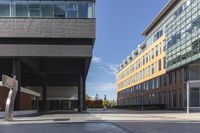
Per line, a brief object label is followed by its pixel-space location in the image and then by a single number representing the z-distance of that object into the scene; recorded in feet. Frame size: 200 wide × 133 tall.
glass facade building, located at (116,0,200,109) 87.48
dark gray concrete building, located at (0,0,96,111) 60.15
